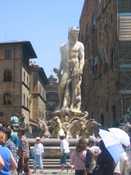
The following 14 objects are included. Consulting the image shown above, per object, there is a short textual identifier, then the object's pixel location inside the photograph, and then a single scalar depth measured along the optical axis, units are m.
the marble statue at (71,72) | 18.69
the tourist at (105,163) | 6.72
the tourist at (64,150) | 15.60
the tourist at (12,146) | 12.11
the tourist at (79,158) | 8.51
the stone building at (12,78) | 58.08
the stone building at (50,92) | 104.86
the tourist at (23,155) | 12.73
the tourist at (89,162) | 8.24
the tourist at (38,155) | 15.52
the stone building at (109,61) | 41.20
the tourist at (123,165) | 5.73
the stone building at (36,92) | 70.81
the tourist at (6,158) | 6.78
